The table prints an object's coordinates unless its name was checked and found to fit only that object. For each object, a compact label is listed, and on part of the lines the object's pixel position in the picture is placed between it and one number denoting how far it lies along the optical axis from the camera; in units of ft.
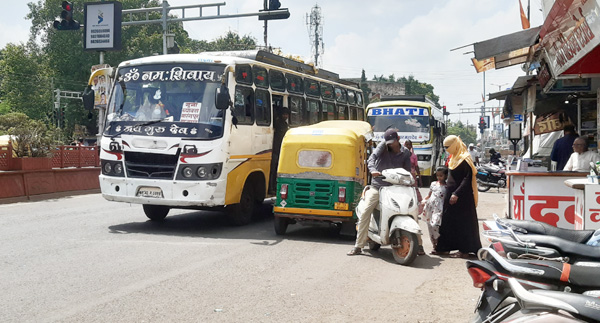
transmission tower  247.70
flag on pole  56.75
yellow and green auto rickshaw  32.76
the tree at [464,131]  498.28
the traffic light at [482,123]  213.89
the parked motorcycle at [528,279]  12.39
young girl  29.22
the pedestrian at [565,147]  38.68
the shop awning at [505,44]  33.60
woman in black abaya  28.09
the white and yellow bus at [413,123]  76.69
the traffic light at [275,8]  62.28
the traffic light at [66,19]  62.03
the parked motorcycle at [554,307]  11.14
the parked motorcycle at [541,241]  13.53
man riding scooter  28.48
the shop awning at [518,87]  45.90
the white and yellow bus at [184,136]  33.78
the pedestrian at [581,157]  32.91
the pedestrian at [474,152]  85.09
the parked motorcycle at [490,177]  74.86
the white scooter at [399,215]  26.50
